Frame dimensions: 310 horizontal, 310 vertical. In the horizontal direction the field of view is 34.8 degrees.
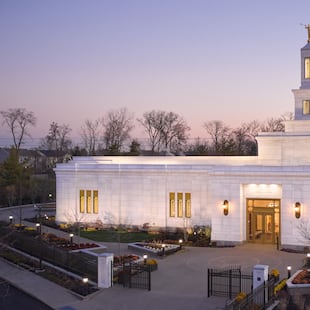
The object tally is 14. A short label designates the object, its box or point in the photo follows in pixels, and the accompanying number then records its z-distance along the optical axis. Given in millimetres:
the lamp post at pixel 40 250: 23431
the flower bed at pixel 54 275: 20062
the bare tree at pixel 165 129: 87062
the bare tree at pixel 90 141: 84144
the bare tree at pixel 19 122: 76062
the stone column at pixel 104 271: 20109
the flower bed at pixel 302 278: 18972
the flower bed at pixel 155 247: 26452
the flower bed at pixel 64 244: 27016
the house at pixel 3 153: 108000
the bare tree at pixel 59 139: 90562
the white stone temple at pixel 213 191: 28484
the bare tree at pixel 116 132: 84188
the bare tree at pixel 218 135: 86000
